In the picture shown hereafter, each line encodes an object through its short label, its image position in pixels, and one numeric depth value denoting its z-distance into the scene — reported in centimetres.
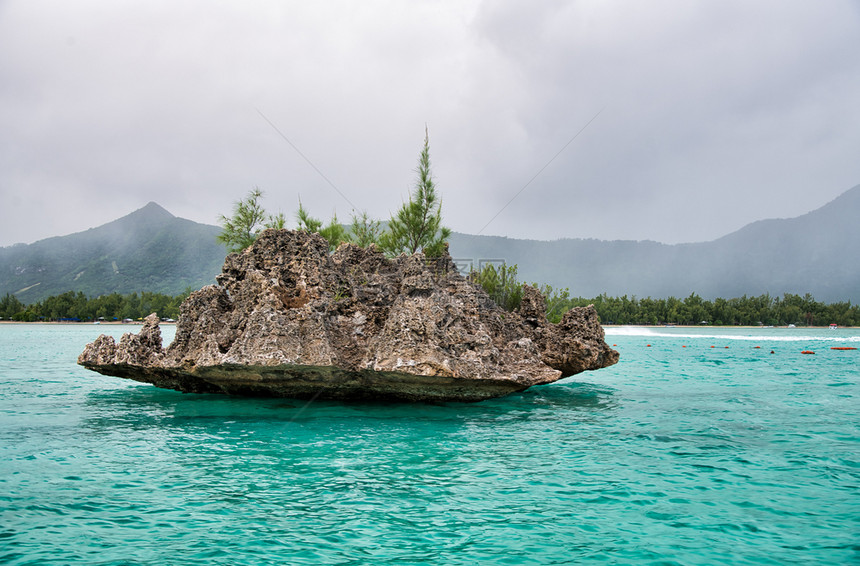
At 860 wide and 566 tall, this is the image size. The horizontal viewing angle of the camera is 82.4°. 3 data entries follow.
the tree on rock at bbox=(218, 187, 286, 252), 2384
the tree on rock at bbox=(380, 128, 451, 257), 2042
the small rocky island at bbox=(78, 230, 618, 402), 1019
